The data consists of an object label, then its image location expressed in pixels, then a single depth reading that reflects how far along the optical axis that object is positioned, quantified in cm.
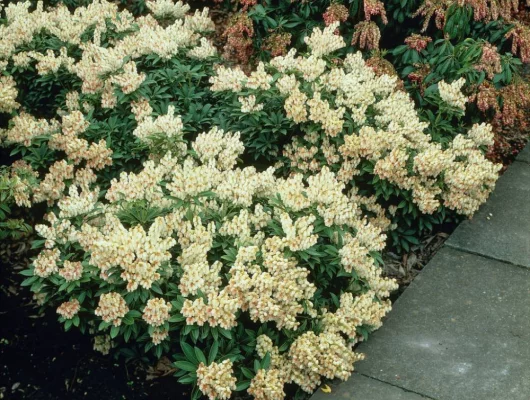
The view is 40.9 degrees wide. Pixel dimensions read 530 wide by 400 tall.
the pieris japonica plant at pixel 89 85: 430
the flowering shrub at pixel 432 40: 470
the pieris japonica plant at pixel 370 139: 420
